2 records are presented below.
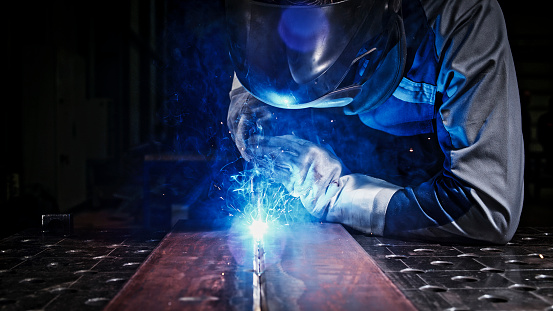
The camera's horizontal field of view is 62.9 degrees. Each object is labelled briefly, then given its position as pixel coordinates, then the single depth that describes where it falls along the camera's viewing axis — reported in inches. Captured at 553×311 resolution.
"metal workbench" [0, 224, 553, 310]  29.0
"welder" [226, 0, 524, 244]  43.1
